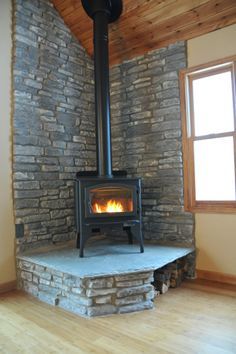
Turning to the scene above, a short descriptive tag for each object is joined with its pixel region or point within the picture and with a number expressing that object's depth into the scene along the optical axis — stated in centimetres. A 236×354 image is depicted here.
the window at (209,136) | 320
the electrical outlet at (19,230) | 321
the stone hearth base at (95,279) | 247
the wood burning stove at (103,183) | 301
